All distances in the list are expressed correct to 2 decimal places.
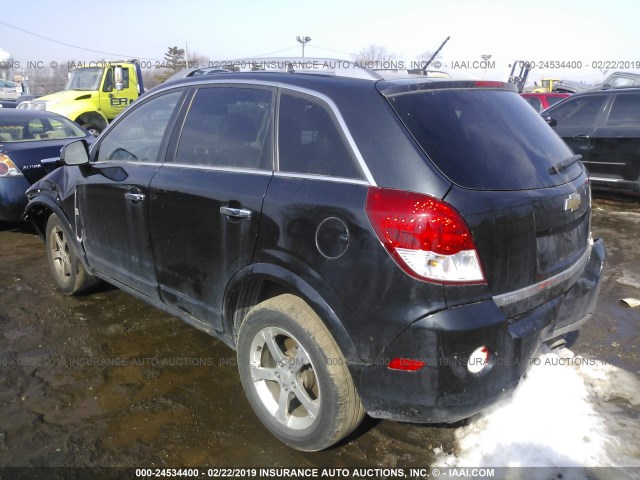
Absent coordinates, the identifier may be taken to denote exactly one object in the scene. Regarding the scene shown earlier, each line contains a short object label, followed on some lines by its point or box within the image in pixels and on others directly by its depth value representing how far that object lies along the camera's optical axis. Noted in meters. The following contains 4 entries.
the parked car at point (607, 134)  7.54
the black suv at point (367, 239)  2.10
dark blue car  6.07
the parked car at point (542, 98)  12.85
